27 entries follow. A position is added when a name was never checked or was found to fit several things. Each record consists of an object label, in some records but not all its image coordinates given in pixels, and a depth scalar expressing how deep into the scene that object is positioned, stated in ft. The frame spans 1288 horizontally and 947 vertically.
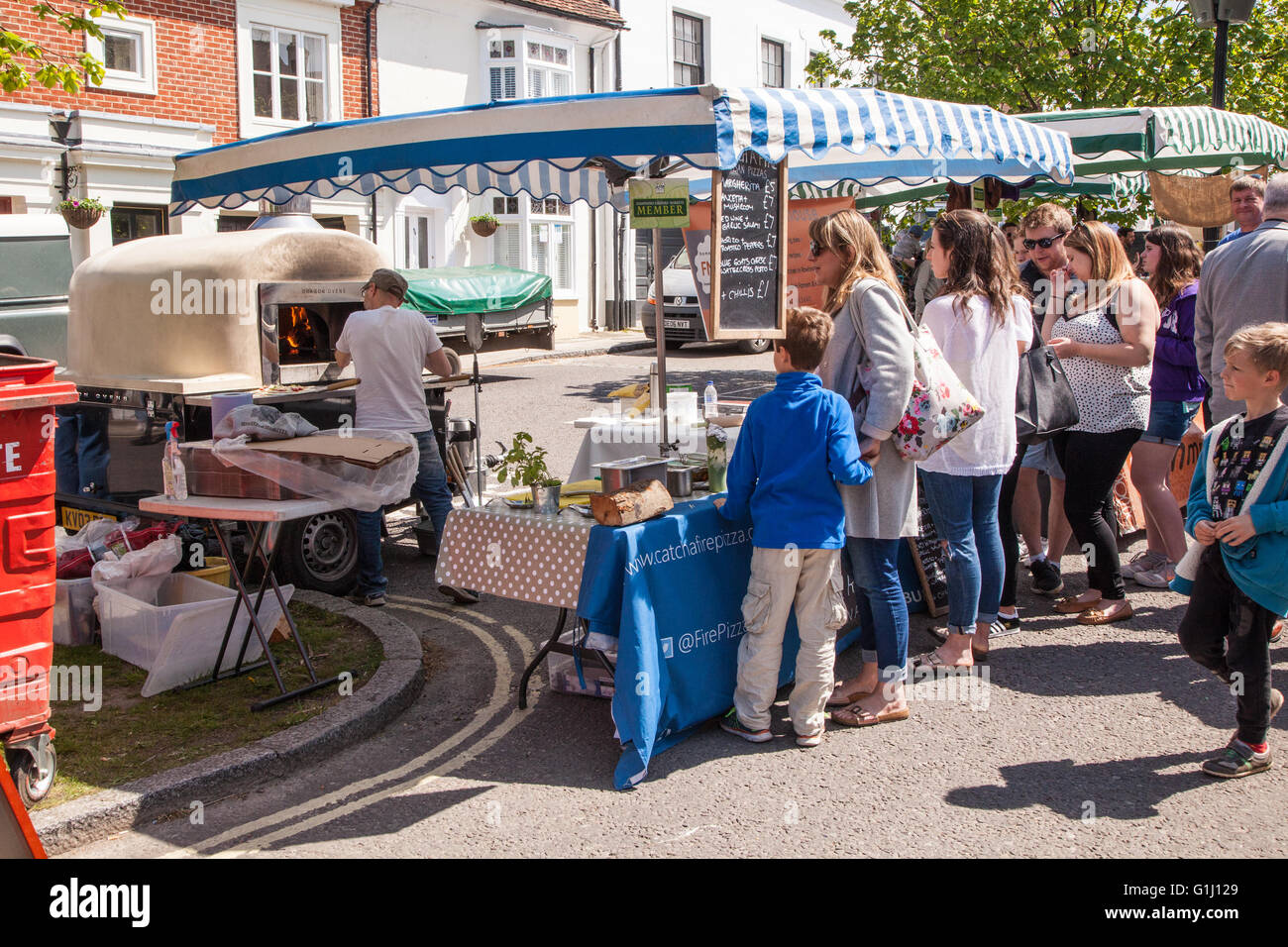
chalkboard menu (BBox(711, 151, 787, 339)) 17.88
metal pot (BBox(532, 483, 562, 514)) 16.19
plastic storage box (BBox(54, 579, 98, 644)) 19.07
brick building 50.88
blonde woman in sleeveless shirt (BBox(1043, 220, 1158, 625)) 19.22
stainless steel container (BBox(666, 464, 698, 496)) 16.37
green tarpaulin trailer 54.03
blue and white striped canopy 15.87
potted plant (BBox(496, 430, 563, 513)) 16.22
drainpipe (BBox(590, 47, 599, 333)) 83.25
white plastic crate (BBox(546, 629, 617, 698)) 16.69
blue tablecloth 14.16
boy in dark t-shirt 13.03
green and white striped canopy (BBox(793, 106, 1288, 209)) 27.17
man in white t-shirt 21.68
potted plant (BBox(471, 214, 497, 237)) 71.87
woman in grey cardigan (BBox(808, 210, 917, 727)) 15.23
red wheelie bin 12.78
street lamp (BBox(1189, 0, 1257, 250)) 32.58
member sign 17.40
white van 69.51
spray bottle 16.37
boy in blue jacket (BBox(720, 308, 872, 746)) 14.47
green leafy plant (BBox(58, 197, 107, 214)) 49.93
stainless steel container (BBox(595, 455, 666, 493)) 15.76
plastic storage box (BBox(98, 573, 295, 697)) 17.11
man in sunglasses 20.24
